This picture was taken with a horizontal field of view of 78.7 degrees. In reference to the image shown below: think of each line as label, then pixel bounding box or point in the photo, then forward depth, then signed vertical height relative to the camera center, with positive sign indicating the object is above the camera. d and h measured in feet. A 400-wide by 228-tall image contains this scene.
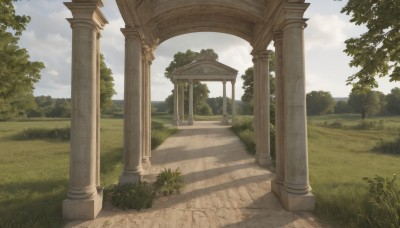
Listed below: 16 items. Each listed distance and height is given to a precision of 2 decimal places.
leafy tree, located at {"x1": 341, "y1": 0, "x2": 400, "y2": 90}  23.44 +8.28
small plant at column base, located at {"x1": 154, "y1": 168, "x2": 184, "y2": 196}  30.29 -8.69
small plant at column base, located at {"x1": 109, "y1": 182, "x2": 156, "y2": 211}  25.73 -8.60
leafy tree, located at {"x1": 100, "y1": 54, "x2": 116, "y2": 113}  124.77 +15.86
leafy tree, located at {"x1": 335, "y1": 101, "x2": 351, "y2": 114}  359.46 +13.78
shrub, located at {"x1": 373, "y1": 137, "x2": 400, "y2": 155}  69.21 -8.96
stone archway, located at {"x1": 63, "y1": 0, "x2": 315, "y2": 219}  23.18 +4.86
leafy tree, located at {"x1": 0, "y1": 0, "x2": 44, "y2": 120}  49.60 +10.50
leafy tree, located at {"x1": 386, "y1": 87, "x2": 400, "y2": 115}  272.10 +16.46
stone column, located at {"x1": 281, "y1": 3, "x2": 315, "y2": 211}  25.57 +1.13
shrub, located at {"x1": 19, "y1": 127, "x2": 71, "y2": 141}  92.97 -6.14
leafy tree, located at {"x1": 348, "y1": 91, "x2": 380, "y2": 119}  243.19 +12.39
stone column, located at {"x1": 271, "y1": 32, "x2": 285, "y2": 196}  29.45 +0.10
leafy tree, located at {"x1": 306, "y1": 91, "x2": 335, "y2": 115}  334.03 +18.63
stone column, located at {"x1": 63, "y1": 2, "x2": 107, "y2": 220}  22.90 +0.47
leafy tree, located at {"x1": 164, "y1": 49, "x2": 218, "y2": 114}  185.68 +39.18
